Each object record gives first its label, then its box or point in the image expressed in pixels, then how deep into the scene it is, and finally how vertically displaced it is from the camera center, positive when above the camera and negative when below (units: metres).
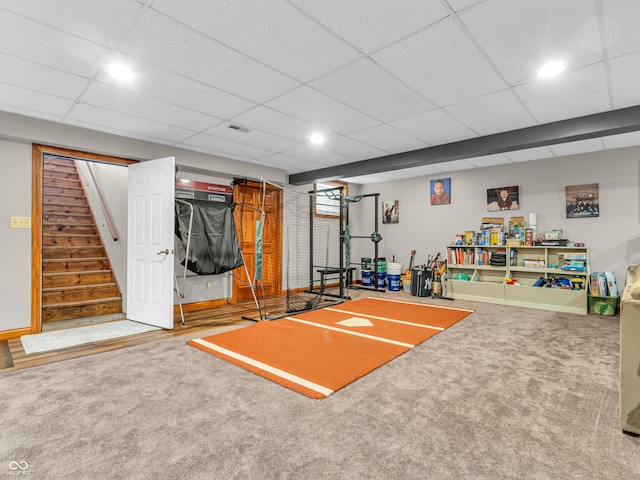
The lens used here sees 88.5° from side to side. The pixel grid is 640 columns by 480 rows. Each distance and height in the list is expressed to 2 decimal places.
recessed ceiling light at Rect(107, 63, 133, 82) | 2.57 +1.38
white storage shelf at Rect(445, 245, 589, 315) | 4.85 -0.56
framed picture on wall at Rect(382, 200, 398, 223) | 7.38 +0.71
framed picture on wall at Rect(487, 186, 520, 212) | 5.74 +0.79
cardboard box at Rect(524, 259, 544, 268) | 5.28 -0.33
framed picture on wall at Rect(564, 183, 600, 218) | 5.01 +0.66
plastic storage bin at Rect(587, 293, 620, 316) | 4.53 -0.86
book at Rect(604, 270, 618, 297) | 4.54 -0.58
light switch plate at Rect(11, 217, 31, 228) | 3.70 +0.22
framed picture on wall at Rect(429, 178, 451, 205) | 6.57 +1.04
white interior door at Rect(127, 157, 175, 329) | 4.04 -0.01
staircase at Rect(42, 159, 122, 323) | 4.63 -0.24
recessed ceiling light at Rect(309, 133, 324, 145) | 4.25 +1.39
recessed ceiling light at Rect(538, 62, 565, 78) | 2.55 +1.39
